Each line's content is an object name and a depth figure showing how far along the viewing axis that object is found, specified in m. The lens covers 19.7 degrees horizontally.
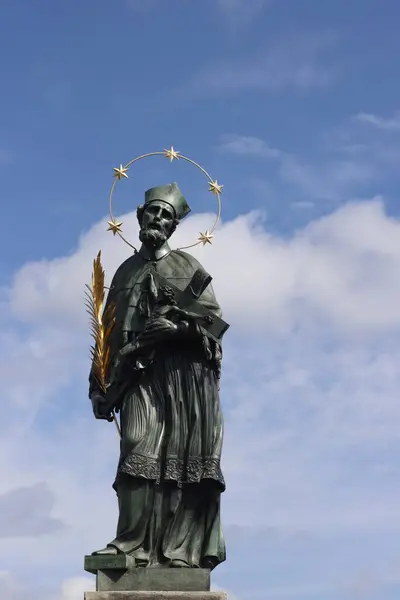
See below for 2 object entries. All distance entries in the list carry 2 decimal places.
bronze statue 12.45
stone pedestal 11.97
